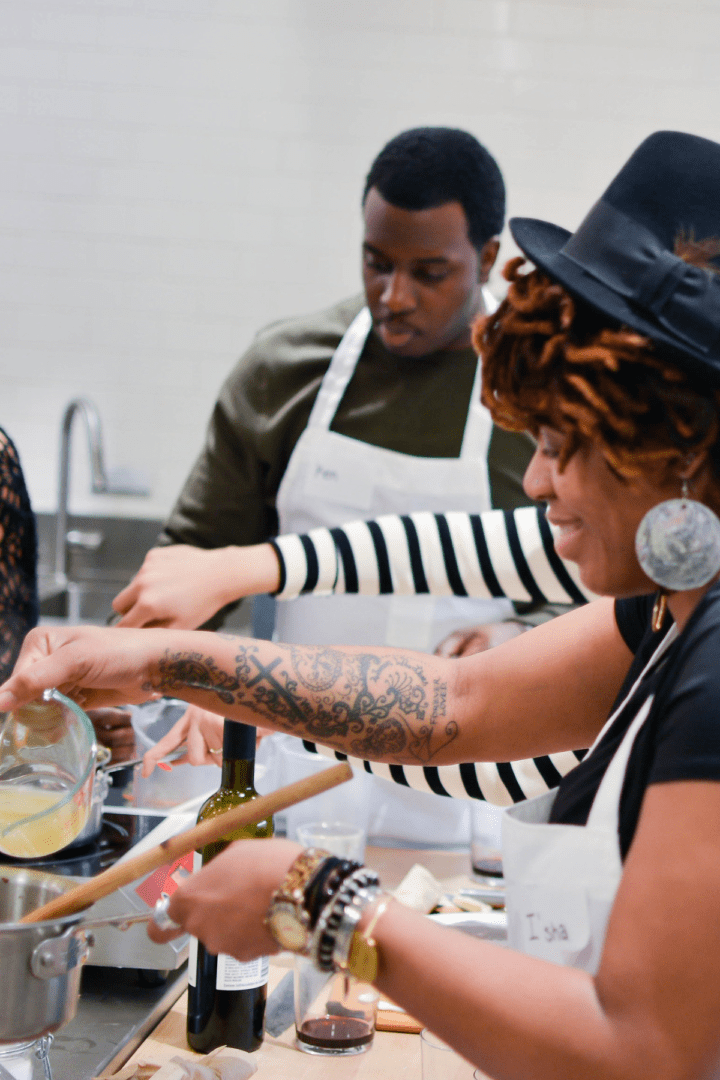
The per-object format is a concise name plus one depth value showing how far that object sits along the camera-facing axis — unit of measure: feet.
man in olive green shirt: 6.39
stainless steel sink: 10.68
